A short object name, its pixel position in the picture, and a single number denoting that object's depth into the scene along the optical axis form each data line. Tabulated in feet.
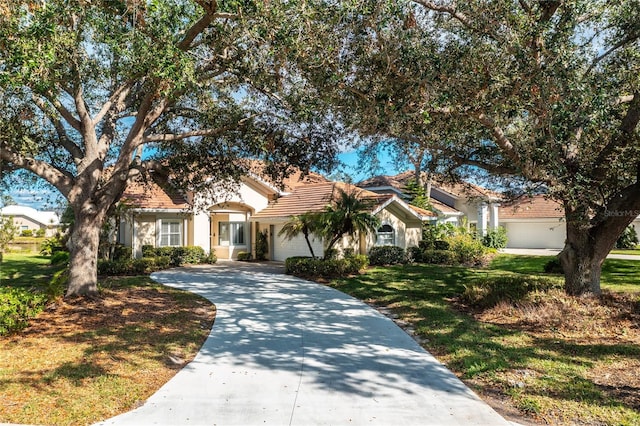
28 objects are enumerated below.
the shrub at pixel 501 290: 37.99
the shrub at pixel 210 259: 79.37
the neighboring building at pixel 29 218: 213.87
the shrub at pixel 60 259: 78.95
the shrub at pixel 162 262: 69.92
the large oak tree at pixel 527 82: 29.60
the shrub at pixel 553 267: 64.34
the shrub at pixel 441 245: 84.17
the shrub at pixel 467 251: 80.79
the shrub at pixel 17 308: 28.47
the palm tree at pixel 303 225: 62.34
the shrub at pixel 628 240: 104.66
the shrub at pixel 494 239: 108.88
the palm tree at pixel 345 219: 61.16
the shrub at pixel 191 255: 76.74
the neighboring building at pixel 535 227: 120.57
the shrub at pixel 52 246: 90.22
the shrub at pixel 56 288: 36.50
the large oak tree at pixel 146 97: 28.33
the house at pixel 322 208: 76.89
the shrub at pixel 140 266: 65.57
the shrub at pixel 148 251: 73.76
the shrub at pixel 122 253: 74.02
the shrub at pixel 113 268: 64.64
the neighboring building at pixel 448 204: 110.01
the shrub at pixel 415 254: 82.12
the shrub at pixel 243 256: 85.56
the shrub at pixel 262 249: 86.22
